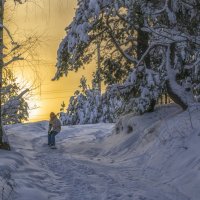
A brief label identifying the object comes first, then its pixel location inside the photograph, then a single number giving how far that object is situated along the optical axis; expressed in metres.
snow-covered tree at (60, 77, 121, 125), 43.97
